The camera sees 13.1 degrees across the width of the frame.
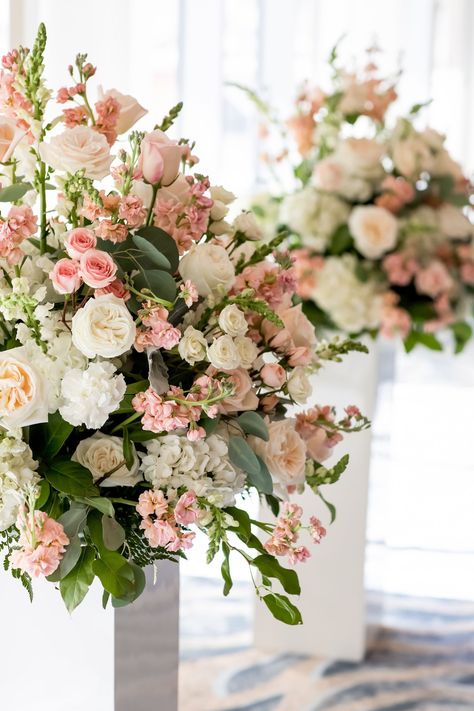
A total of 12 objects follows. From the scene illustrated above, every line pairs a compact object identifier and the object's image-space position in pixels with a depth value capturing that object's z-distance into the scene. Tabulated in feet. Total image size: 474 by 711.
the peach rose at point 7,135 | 7.79
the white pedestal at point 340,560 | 15.53
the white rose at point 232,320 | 7.81
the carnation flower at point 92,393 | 7.64
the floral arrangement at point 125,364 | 7.64
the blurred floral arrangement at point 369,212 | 14.67
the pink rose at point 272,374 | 8.07
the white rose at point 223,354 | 7.72
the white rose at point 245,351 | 8.00
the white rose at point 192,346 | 7.78
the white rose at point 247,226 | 8.46
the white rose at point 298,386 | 8.22
